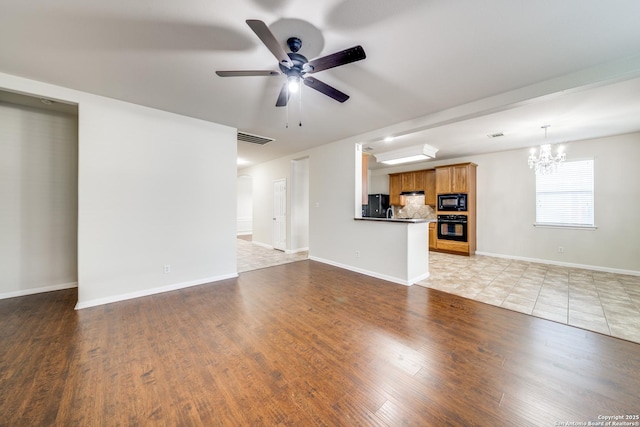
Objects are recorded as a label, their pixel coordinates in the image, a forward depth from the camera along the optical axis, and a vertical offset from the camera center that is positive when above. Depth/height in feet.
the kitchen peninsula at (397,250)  12.57 -2.20
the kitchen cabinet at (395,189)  24.09 +2.54
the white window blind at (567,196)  15.70 +1.24
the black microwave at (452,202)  19.47 +0.93
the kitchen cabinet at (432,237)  21.31 -2.28
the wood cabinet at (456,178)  19.25 +2.99
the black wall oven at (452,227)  19.52 -1.29
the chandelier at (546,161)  14.11 +3.23
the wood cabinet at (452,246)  19.40 -2.96
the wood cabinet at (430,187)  21.73 +2.47
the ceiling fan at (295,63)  5.31 +3.97
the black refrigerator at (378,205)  24.97 +0.81
